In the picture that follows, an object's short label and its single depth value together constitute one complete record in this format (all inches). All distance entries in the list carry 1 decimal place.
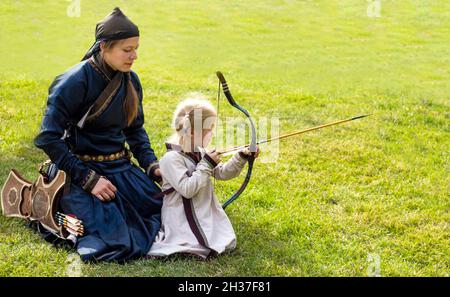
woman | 329.1
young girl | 326.3
